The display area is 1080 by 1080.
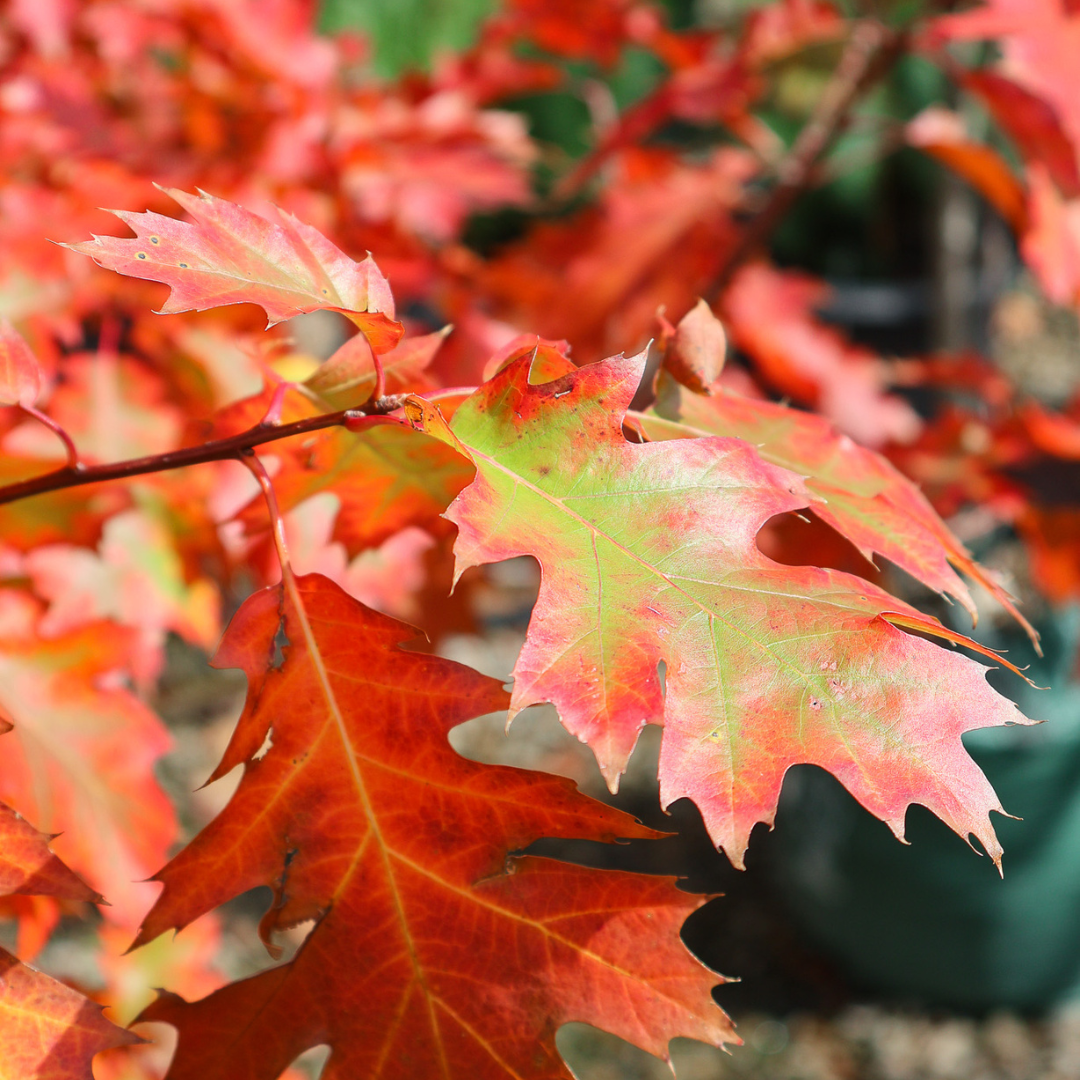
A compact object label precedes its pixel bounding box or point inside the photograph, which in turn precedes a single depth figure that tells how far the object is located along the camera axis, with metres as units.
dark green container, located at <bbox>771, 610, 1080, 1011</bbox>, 1.90
